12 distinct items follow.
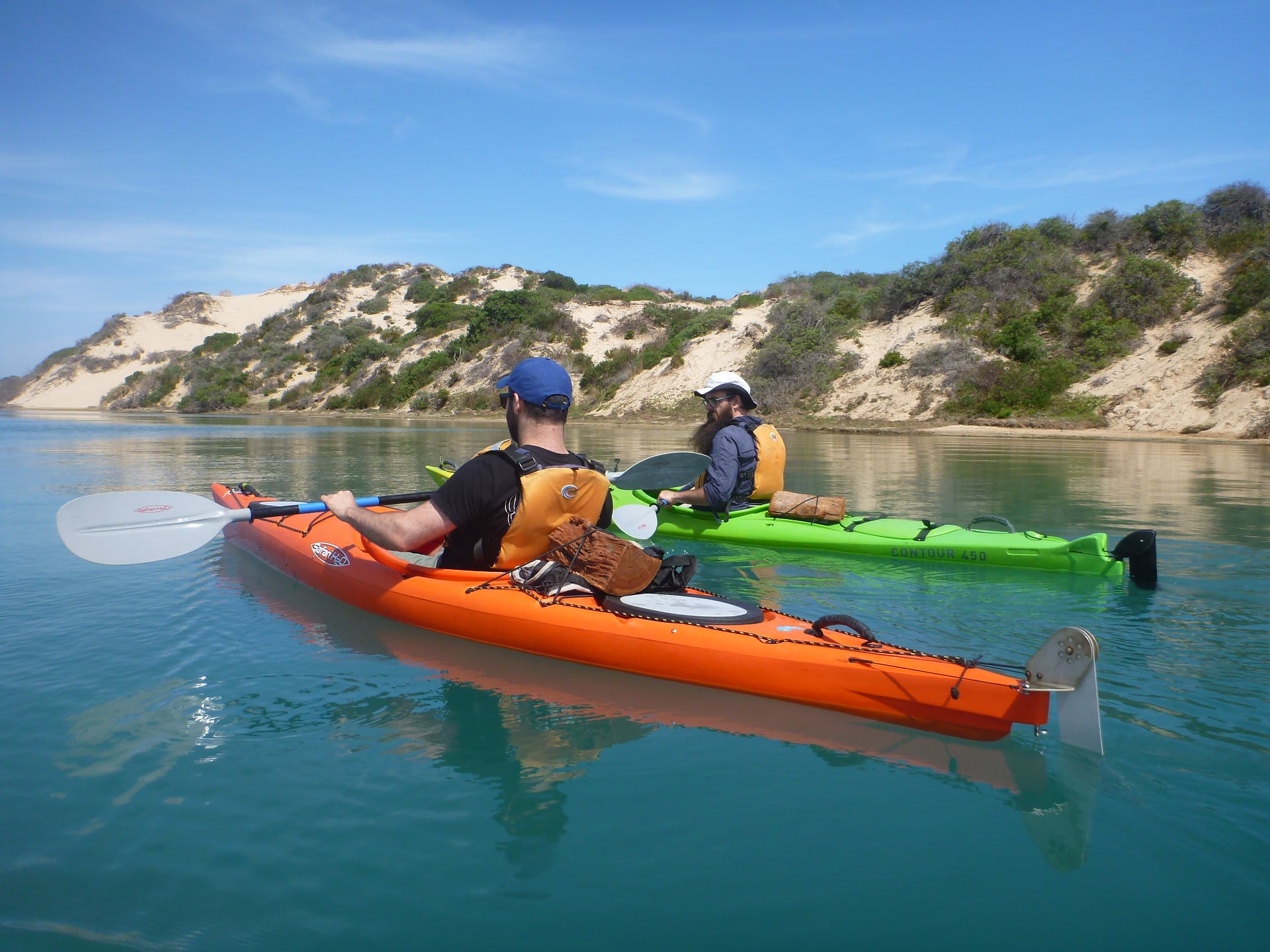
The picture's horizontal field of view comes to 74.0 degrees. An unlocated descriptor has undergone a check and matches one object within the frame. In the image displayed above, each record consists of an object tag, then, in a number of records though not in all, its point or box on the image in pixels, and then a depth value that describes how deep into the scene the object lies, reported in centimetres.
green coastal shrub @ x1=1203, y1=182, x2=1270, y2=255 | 2369
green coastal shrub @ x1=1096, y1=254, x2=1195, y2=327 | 2272
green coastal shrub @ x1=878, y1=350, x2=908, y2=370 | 2516
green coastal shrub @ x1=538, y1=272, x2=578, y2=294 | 4388
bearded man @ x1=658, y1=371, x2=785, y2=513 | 713
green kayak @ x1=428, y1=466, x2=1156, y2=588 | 582
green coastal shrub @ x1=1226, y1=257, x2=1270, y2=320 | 2008
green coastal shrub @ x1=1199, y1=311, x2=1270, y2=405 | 1848
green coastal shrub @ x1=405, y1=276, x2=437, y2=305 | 4695
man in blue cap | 393
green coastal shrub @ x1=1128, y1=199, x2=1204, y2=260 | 2450
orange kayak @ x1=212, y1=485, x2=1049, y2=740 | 326
